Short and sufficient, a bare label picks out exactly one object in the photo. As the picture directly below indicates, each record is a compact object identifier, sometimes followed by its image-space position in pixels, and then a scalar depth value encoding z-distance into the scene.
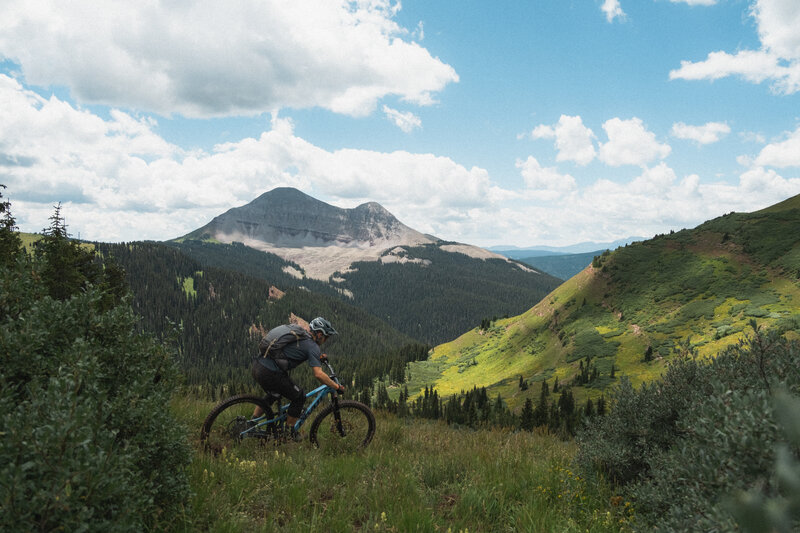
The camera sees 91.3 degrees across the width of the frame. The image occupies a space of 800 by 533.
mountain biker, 7.76
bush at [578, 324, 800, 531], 2.92
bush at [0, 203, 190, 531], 2.75
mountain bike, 7.54
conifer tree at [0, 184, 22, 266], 26.58
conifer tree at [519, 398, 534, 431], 26.52
